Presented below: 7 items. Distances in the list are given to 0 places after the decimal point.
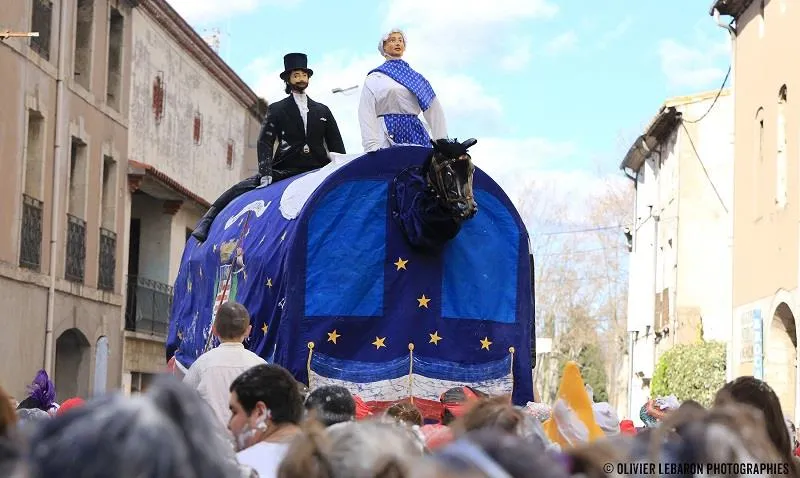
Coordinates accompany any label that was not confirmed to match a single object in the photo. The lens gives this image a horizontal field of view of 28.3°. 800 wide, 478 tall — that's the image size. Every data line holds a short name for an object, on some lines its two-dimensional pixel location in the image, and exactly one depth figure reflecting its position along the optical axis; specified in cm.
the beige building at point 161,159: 3152
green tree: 3516
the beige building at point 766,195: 2519
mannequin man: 1213
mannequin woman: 1104
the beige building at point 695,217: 4022
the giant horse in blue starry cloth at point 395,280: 1024
